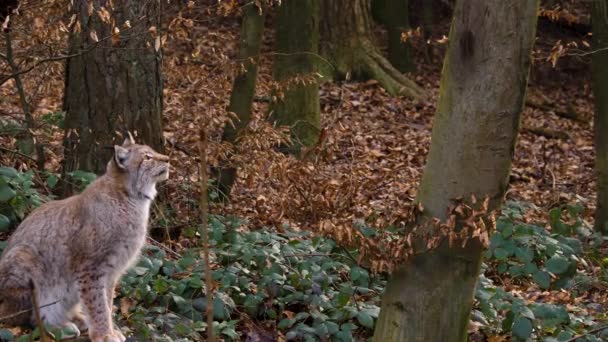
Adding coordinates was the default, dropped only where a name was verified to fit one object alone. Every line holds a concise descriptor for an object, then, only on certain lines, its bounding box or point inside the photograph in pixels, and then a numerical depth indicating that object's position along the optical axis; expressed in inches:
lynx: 472.7
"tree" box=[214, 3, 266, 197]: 840.3
